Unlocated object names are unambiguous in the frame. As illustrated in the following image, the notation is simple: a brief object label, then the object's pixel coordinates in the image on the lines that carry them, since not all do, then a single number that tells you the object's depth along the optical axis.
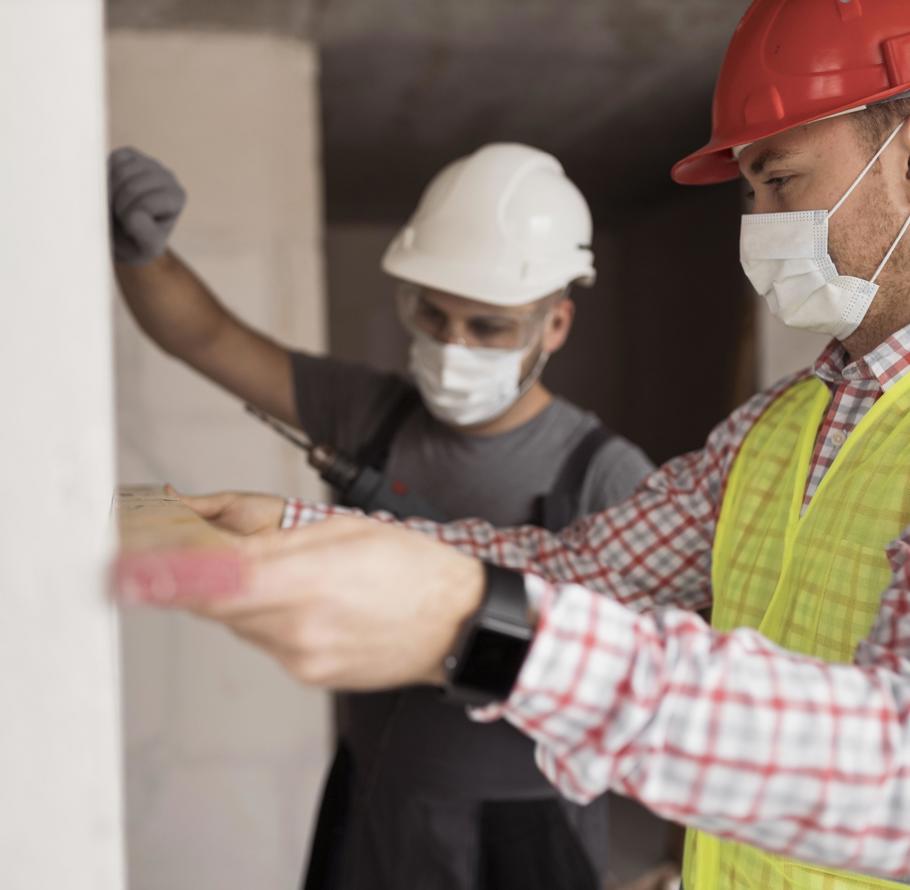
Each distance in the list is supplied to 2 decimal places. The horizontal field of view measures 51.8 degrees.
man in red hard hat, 0.60
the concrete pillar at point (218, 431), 2.48
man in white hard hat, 1.66
